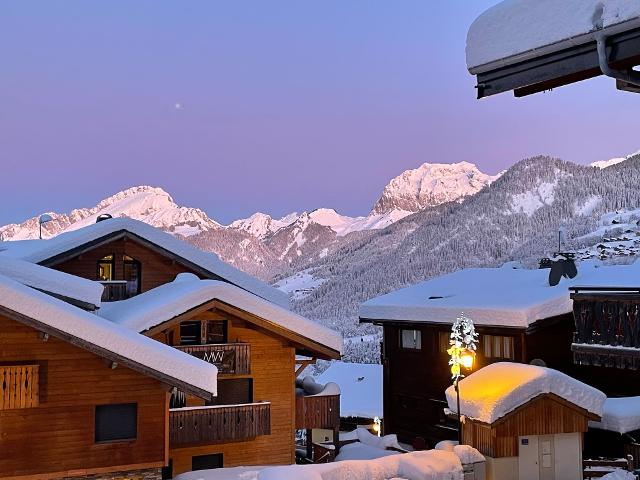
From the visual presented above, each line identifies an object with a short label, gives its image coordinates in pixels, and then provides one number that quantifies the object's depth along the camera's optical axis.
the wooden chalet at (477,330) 25.70
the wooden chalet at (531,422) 19.61
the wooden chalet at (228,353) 21.30
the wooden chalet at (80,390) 15.55
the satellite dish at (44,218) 34.94
